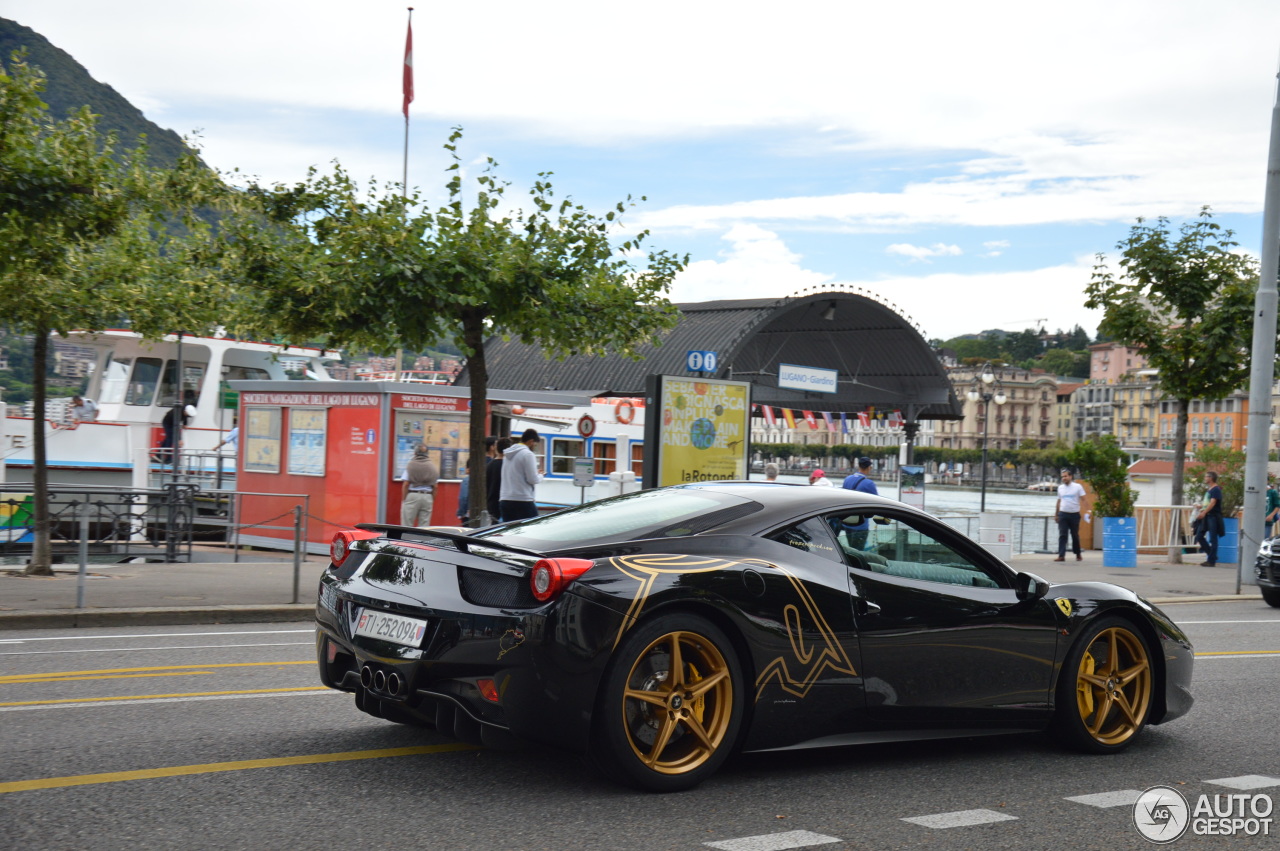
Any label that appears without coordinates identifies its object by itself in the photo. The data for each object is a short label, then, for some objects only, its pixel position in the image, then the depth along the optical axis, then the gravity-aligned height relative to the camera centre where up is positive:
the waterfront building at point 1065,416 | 197.25 +4.42
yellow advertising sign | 17.50 -0.04
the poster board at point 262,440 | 21.47 -0.59
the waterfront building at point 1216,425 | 145.12 +3.27
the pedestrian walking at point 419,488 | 19.42 -1.13
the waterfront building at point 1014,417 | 181.12 +3.76
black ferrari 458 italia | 5.09 -0.88
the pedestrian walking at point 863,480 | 16.56 -0.57
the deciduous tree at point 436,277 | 15.91 +1.70
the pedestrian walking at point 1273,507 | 24.16 -0.95
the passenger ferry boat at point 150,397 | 22.06 +0.04
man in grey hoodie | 16.00 -0.75
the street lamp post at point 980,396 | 63.34 +2.28
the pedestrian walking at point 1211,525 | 24.67 -1.38
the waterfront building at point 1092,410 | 187.38 +5.36
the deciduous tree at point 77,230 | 12.19 +1.77
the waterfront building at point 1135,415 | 169.75 +4.56
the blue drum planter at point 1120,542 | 24.22 -1.74
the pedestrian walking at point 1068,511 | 24.66 -1.23
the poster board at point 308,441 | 20.95 -0.56
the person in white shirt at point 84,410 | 23.45 -0.27
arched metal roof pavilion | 44.66 +2.78
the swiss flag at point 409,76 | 34.31 +8.79
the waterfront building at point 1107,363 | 184.55 +12.35
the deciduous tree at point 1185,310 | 25.86 +2.84
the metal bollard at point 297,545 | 13.03 -1.38
